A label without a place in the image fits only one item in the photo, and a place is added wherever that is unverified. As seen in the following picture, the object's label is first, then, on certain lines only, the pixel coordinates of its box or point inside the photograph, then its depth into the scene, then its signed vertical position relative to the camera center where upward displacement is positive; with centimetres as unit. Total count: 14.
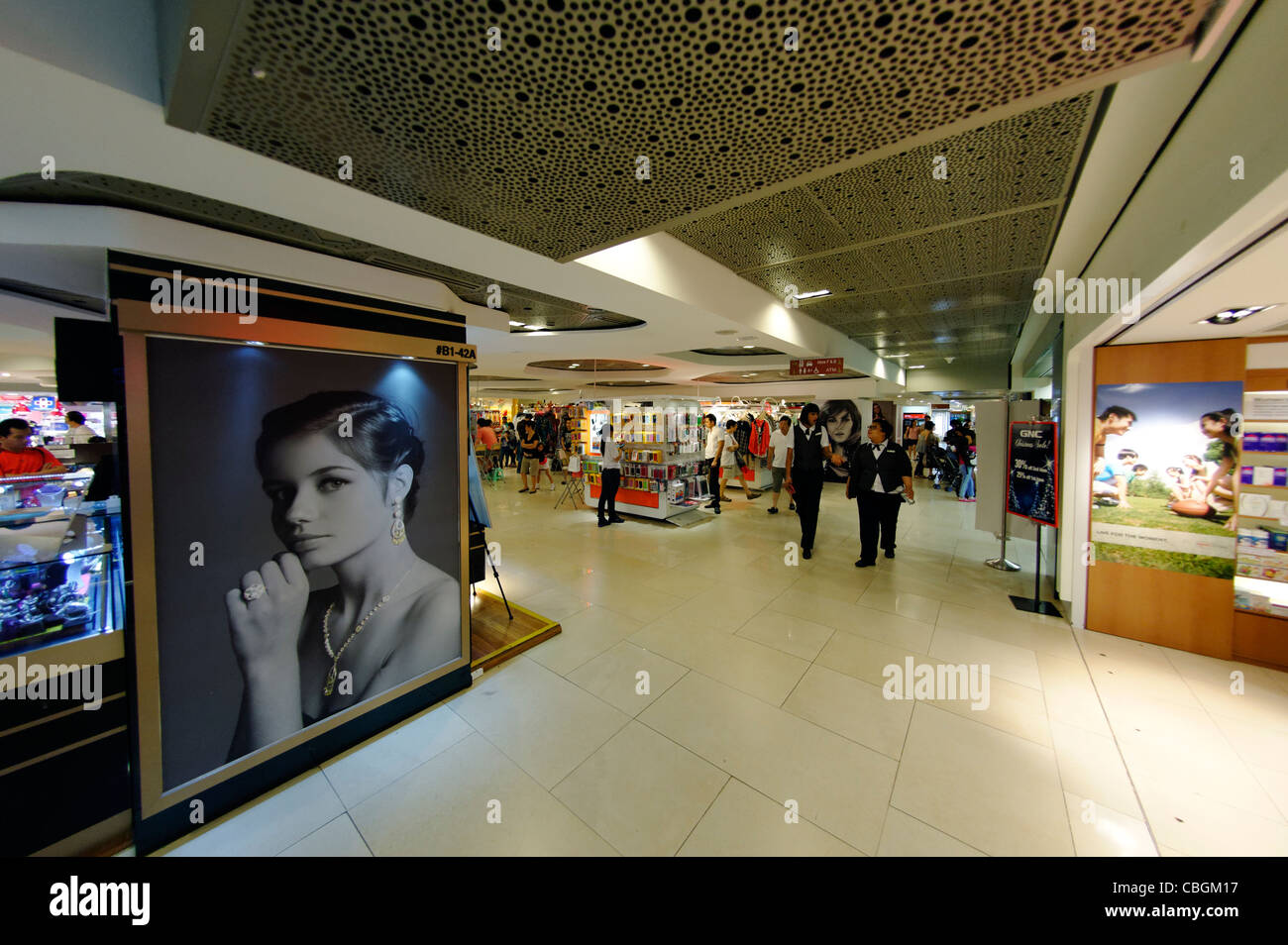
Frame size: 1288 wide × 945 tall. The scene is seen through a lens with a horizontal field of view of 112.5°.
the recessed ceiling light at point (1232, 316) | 276 +93
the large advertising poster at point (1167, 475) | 334 -17
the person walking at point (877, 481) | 544 -33
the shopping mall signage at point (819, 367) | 663 +139
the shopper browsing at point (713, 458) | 865 -6
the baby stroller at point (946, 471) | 1187 -42
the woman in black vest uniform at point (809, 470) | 591 -20
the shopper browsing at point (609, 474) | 750 -35
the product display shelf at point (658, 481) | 782 -51
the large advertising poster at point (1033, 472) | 413 -17
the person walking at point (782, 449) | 801 +12
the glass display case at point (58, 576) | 189 -58
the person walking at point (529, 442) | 1059 +32
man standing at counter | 382 +3
